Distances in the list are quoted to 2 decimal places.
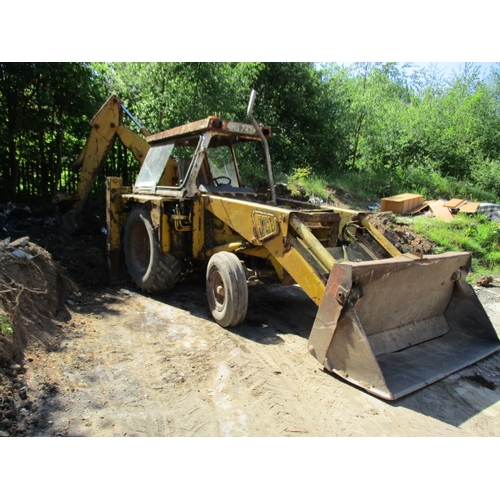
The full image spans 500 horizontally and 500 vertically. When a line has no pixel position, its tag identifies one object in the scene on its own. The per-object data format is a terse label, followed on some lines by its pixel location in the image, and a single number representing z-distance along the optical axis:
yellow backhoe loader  3.63
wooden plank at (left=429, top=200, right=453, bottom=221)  10.23
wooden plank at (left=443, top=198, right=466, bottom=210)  10.88
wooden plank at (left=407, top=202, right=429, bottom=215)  11.23
